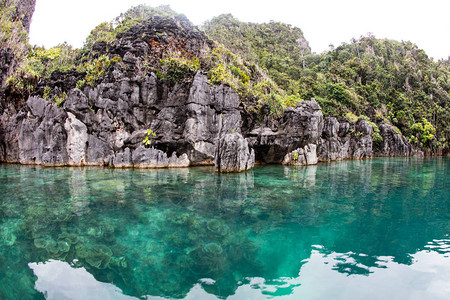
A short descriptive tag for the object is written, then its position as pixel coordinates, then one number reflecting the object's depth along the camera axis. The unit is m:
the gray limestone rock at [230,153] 20.95
